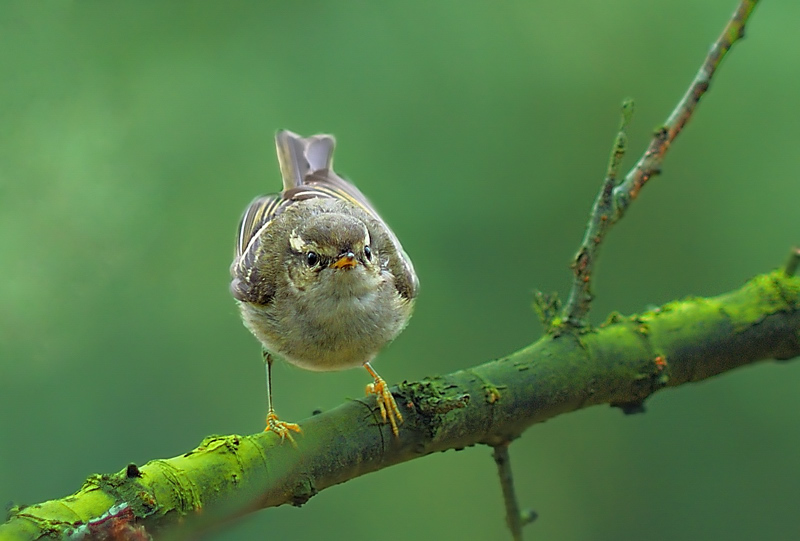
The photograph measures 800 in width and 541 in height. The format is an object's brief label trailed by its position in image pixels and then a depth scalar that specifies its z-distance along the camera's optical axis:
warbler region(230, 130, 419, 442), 3.03
